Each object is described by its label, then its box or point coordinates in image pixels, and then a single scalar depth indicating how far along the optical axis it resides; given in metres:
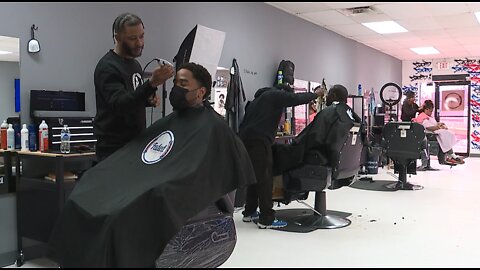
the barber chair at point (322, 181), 3.80
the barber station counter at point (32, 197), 2.94
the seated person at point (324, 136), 3.79
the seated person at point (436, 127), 7.68
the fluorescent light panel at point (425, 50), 9.92
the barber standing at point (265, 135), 3.91
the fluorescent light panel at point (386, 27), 7.23
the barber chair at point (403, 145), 5.68
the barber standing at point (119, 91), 2.03
